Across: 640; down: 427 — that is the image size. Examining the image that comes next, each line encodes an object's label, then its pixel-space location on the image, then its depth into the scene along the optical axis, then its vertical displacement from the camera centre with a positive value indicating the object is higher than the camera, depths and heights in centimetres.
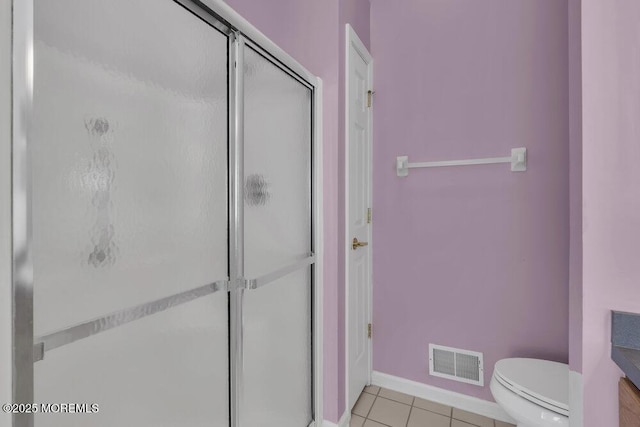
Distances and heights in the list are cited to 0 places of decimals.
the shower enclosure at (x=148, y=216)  58 -1
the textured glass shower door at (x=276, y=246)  117 -15
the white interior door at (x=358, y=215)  179 -3
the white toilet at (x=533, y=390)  127 -79
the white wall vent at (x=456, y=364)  188 -95
